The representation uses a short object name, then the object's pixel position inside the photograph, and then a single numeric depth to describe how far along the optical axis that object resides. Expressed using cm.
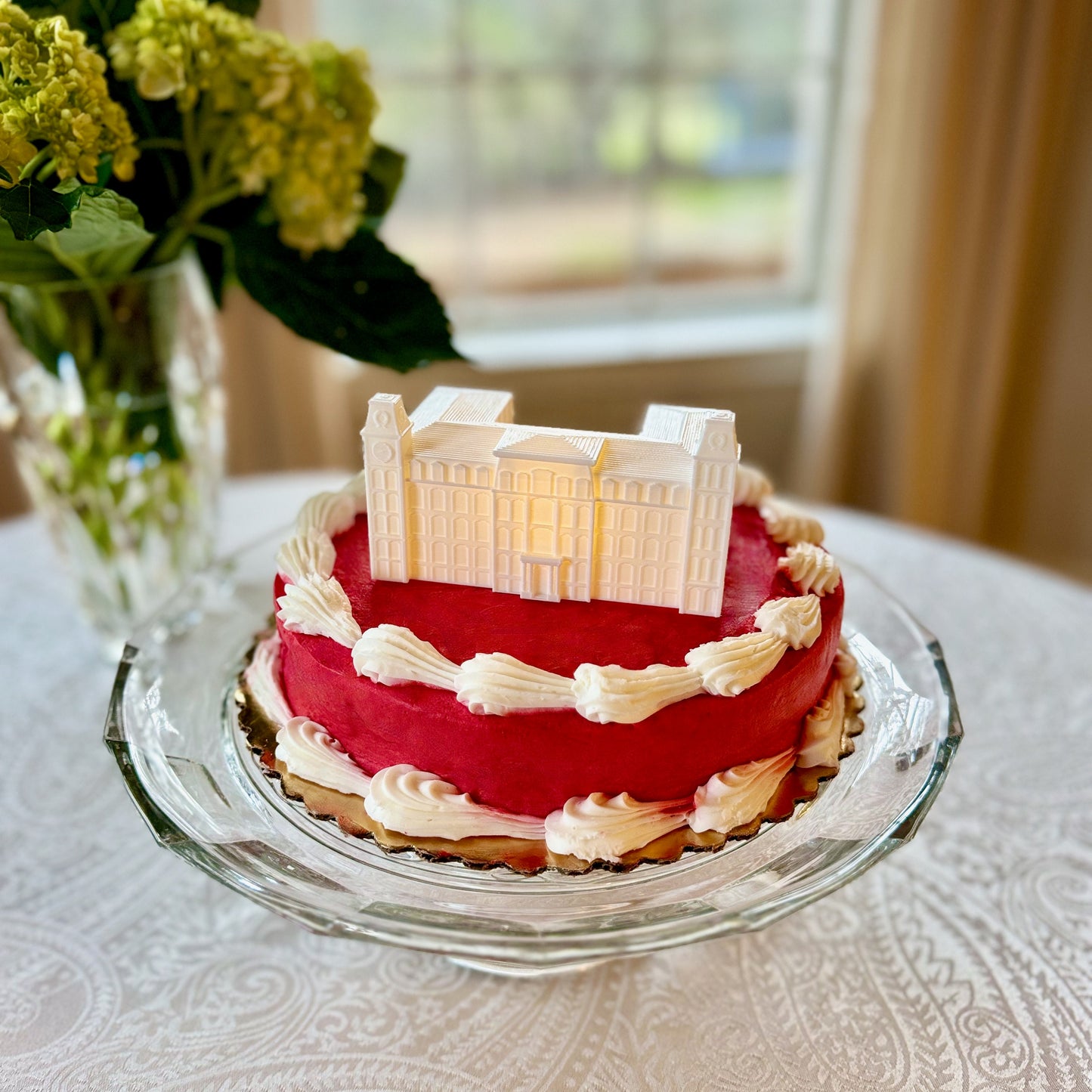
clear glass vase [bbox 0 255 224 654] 64
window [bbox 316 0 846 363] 110
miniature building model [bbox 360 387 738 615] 51
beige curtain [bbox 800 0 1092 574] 101
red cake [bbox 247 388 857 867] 49
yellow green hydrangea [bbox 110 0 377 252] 54
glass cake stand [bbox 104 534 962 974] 46
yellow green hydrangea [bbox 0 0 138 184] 50
